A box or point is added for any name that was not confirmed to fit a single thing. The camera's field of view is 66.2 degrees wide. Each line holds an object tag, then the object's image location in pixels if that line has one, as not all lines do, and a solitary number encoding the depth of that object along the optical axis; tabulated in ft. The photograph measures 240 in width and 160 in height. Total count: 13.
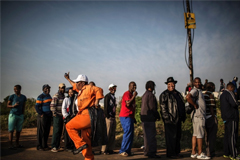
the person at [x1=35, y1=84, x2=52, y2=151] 21.54
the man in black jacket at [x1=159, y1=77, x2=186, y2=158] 18.63
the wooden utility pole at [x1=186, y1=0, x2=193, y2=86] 31.27
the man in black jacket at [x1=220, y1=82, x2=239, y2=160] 18.29
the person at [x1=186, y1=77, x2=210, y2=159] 17.94
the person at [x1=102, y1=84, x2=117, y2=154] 20.78
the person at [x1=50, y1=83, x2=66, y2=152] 21.03
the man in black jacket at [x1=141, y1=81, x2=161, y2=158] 18.95
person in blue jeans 19.51
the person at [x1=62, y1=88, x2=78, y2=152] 20.82
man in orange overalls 13.50
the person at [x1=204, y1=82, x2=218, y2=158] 18.66
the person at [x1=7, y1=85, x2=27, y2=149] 22.06
